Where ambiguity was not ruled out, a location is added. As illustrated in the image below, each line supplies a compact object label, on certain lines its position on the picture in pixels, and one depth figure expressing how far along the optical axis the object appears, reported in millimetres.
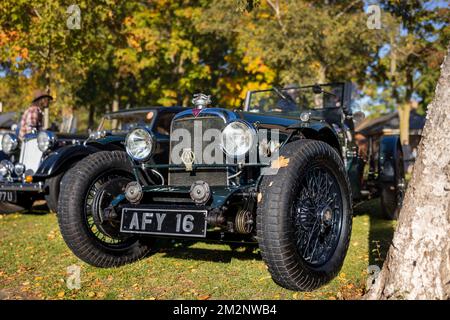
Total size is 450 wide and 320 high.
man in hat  8414
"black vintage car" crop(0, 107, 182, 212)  6871
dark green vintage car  3414
